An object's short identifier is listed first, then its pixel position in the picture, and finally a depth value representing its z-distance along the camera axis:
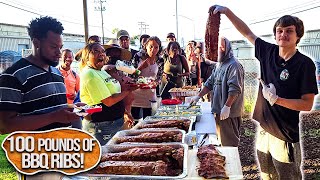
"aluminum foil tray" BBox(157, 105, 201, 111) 2.60
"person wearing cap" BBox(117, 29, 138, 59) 3.42
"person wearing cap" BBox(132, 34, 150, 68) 3.40
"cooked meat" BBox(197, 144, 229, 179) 1.21
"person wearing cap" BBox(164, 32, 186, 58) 4.49
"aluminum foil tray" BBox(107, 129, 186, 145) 1.62
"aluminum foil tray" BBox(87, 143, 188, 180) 1.16
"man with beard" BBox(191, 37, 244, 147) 2.37
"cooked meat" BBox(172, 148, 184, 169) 1.34
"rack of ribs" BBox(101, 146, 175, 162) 1.35
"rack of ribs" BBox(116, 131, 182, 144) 1.62
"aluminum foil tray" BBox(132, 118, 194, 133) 1.97
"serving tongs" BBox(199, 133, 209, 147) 1.76
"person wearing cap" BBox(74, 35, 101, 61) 2.72
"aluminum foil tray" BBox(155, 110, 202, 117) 2.40
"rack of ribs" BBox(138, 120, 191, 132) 1.96
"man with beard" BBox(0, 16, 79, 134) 1.24
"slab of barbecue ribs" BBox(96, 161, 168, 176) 1.21
